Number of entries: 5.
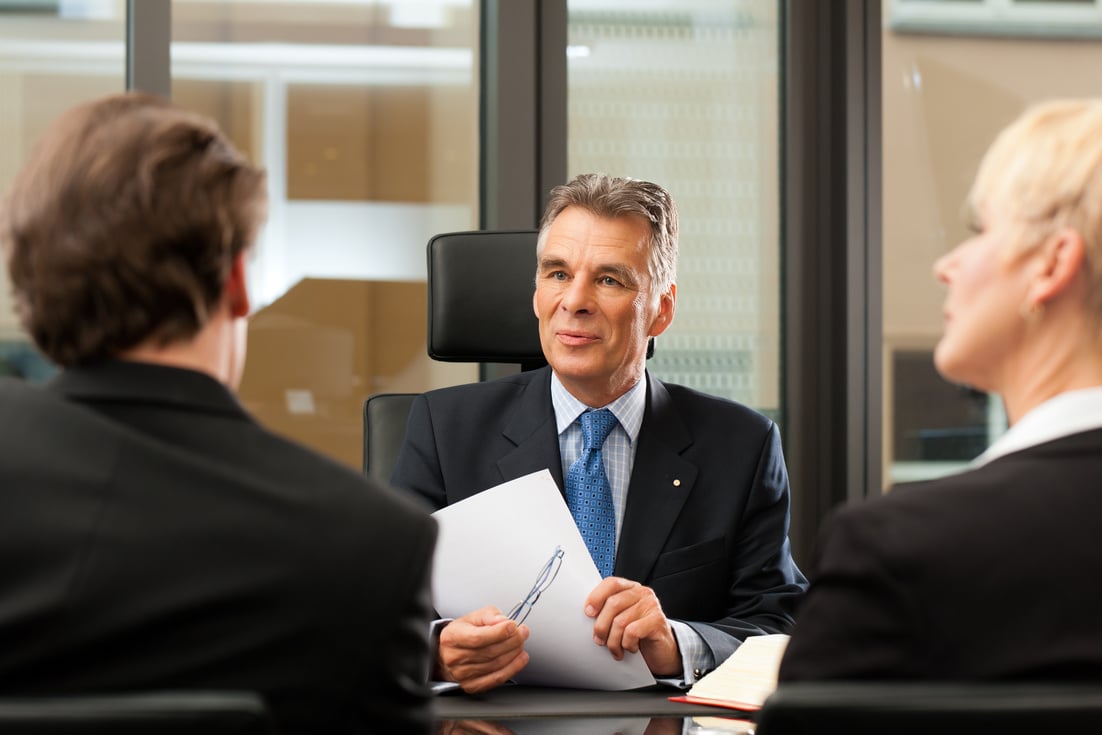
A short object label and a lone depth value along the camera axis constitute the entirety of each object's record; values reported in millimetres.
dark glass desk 2880
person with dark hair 2212
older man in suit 3316
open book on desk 2925
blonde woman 2390
